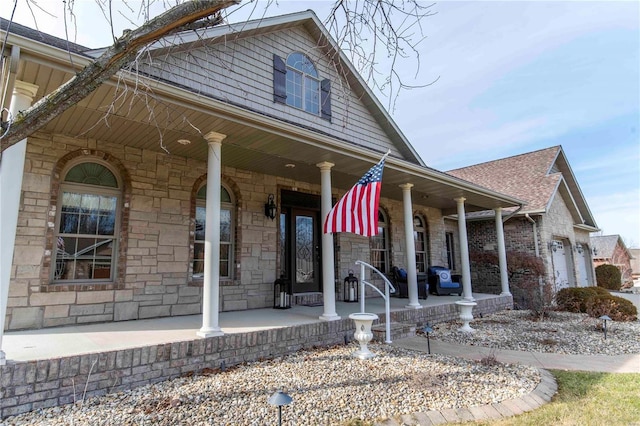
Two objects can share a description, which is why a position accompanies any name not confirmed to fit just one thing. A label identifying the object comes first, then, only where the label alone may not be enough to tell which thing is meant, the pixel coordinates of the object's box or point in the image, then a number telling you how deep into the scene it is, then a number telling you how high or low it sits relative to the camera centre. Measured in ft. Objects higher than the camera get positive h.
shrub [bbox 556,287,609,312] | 31.42 -2.87
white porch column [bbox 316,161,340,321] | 18.99 -0.02
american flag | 16.88 +2.73
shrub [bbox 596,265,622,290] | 56.39 -2.11
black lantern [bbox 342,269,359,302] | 27.84 -1.64
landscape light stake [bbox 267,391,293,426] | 8.20 -2.94
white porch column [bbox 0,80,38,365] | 10.87 +2.39
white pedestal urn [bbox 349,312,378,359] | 15.97 -2.82
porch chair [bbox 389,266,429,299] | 29.99 -1.38
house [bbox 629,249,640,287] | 125.51 +0.34
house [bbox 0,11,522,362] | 14.70 +4.78
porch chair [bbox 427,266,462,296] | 33.27 -1.54
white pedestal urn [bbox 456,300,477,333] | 23.25 -3.13
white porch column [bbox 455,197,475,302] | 29.68 +0.97
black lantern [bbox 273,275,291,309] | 22.90 -1.60
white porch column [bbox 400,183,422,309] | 24.71 +1.07
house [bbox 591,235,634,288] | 78.93 +2.12
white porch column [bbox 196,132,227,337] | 14.82 +1.18
